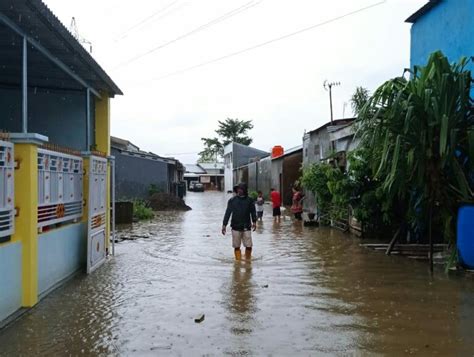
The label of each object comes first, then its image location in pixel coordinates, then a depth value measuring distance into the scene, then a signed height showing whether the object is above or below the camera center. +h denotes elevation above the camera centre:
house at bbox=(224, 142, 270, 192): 62.66 +4.04
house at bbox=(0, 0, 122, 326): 6.35 +0.49
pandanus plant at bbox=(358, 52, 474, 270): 8.75 +0.89
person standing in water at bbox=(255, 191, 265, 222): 20.61 -0.71
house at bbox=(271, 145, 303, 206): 30.92 +0.98
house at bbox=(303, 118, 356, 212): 16.92 +1.63
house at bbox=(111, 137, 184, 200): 30.11 +1.16
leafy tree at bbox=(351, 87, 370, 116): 31.22 +5.80
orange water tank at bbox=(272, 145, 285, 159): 34.53 +2.51
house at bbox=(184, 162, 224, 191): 82.75 +2.42
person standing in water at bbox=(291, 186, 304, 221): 21.14 -0.71
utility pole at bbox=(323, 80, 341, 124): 44.73 +8.51
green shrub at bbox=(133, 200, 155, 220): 22.28 -0.88
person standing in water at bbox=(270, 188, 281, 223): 21.31 -0.66
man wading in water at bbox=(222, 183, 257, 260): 10.79 -0.60
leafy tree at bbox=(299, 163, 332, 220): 17.47 +0.17
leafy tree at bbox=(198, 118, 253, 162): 82.19 +9.36
